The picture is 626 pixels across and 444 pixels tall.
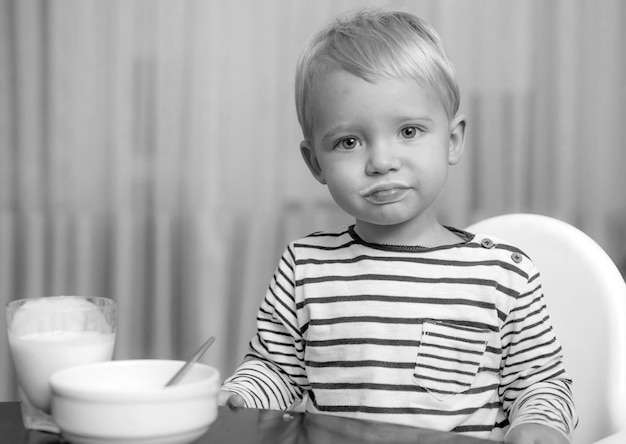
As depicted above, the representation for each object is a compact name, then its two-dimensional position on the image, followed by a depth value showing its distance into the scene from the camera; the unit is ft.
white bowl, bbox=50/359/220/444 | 2.72
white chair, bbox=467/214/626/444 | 3.70
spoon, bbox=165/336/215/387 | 2.88
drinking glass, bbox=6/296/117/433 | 2.95
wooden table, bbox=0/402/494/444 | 2.92
